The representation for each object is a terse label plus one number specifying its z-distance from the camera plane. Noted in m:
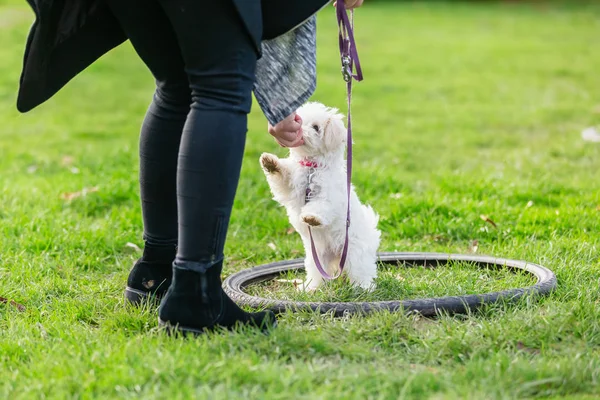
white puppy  7.04
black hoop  6.27
